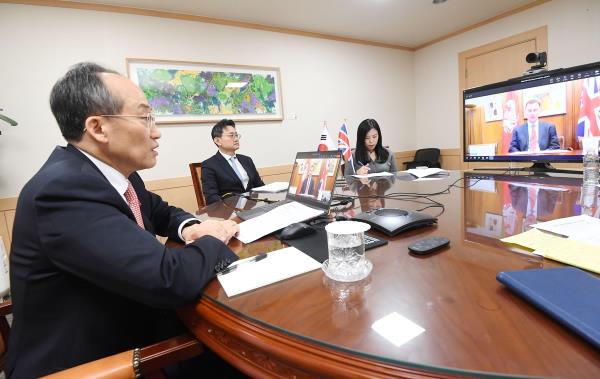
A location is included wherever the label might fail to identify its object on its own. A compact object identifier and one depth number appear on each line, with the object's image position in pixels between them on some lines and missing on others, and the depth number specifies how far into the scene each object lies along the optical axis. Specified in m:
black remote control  0.71
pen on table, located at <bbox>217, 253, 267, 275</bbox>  0.70
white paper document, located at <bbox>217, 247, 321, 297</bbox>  0.62
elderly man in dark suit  0.60
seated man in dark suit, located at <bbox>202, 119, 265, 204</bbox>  2.50
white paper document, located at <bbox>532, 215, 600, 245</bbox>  0.71
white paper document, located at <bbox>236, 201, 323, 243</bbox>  0.97
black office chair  4.55
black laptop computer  1.12
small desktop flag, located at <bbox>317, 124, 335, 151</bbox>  3.38
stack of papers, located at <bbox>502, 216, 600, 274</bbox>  0.60
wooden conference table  0.37
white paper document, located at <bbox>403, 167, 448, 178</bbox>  2.21
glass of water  0.64
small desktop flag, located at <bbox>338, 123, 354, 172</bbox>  2.92
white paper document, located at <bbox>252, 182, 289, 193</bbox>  2.02
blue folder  0.39
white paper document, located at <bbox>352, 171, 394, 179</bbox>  2.40
